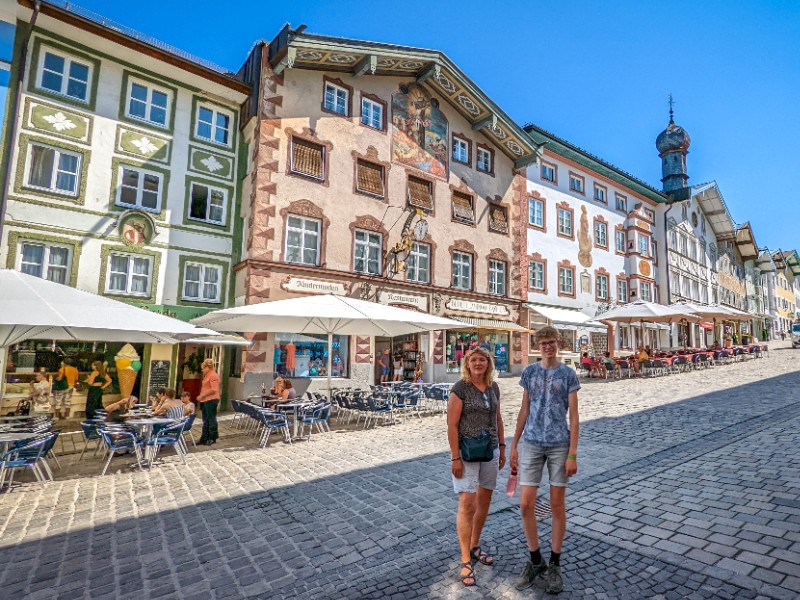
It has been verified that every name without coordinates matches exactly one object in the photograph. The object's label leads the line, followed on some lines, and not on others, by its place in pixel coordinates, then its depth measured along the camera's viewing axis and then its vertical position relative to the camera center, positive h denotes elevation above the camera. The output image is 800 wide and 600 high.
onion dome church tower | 40.50 +17.93
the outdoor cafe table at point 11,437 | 6.07 -1.35
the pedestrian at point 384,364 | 19.20 -0.69
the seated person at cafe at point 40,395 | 11.83 -1.46
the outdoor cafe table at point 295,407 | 9.40 -1.29
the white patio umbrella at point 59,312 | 6.12 +0.41
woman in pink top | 8.95 -1.13
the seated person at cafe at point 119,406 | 8.91 -1.43
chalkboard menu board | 14.38 -1.05
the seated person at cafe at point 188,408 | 8.62 -1.24
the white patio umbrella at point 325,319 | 10.14 +0.66
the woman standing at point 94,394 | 10.52 -1.24
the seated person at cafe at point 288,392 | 10.16 -1.06
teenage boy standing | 3.49 -0.71
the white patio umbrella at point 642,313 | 19.97 +1.80
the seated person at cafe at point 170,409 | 8.39 -1.23
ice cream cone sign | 13.81 -0.91
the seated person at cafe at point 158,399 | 8.96 -1.23
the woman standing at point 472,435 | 3.61 -0.75
